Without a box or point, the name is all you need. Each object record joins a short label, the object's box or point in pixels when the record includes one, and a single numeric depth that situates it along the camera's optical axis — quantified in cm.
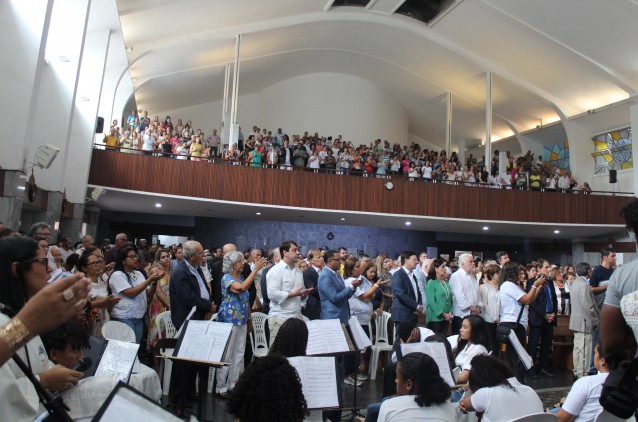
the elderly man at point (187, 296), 498
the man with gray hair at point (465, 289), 697
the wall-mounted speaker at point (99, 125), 1263
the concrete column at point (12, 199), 744
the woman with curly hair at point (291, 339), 365
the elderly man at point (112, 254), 691
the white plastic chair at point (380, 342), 695
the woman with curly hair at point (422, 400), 273
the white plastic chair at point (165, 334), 552
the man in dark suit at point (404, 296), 662
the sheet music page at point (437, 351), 388
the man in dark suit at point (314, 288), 662
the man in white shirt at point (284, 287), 572
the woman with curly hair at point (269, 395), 193
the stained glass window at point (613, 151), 1811
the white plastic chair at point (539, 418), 265
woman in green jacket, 702
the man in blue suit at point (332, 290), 595
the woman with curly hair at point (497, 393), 298
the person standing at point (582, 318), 699
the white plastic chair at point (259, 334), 619
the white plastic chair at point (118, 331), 439
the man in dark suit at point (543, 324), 746
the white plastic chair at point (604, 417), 267
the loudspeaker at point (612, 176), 1759
